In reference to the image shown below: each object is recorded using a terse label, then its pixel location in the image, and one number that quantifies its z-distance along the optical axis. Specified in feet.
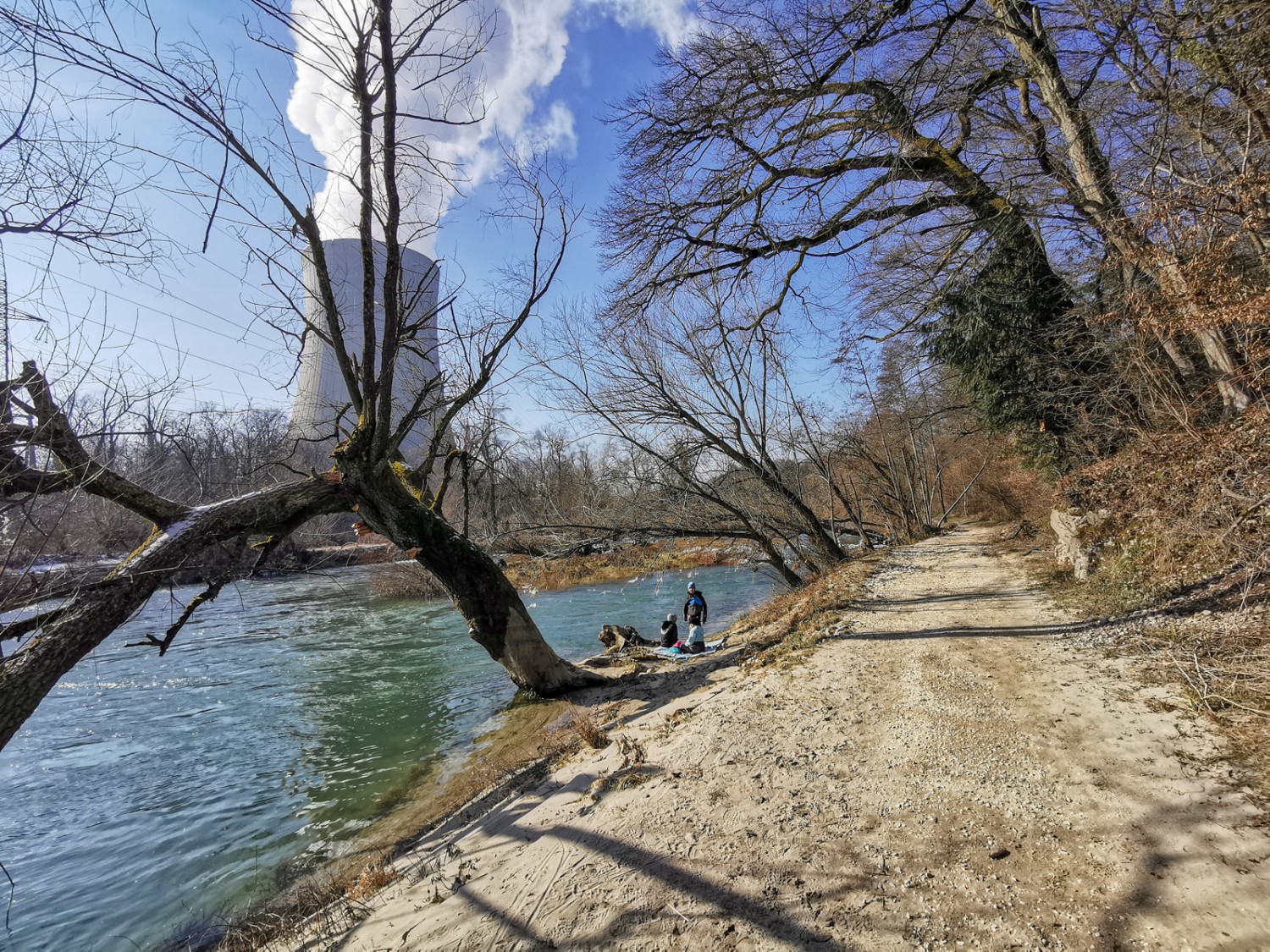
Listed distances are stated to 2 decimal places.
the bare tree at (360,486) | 13.70
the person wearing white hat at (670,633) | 37.68
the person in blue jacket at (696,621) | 35.12
